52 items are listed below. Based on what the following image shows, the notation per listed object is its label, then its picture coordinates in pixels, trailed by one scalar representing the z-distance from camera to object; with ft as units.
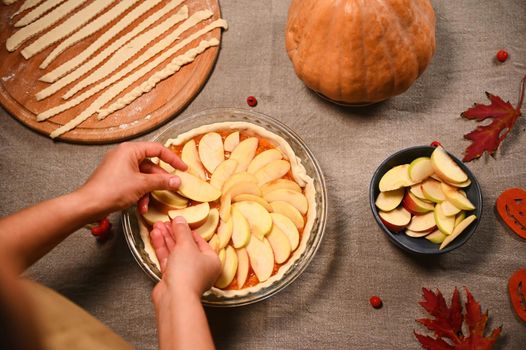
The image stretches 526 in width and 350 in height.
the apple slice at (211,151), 2.44
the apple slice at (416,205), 2.35
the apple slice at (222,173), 2.38
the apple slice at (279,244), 2.33
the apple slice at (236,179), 2.36
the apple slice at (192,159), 2.42
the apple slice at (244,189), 2.34
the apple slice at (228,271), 2.29
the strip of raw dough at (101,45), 2.63
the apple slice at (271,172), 2.41
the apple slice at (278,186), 2.40
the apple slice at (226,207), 2.32
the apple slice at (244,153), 2.44
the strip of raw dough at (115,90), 2.58
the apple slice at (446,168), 2.30
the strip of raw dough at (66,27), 2.66
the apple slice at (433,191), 2.33
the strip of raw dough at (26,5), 2.71
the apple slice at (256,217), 2.30
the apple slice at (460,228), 2.28
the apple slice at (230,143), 2.48
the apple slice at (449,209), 2.31
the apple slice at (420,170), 2.34
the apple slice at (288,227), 2.34
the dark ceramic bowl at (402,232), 2.31
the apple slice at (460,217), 2.33
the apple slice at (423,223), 2.36
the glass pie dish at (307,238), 2.31
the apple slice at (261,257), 2.32
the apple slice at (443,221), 2.31
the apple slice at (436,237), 2.35
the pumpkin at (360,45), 2.27
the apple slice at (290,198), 2.38
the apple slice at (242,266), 2.32
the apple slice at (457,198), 2.30
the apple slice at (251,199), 2.35
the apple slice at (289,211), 2.37
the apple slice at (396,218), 2.36
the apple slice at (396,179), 2.34
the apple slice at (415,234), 2.37
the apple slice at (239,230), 2.29
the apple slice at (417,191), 2.35
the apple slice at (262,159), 2.44
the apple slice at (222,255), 2.28
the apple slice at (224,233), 2.29
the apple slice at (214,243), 2.28
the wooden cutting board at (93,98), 2.58
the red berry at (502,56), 2.65
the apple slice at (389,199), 2.36
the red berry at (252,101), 2.63
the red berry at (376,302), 2.42
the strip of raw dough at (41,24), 2.66
